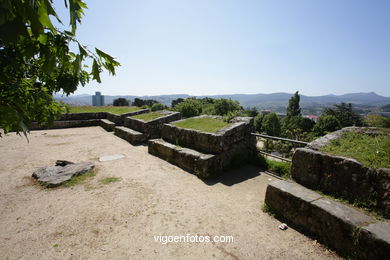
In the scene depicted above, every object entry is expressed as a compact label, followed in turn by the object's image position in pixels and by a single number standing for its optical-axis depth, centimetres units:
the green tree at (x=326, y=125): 4007
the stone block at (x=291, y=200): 314
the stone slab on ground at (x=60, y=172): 475
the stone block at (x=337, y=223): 256
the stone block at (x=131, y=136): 884
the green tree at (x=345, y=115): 4846
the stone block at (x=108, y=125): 1189
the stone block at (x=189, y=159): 514
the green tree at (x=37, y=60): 90
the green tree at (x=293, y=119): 4644
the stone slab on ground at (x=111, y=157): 659
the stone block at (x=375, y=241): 224
